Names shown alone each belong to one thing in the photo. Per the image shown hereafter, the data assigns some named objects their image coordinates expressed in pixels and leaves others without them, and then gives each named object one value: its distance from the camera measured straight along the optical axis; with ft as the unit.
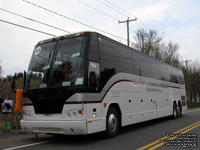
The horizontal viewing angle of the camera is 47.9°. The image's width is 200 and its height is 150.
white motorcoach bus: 22.66
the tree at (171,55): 137.92
